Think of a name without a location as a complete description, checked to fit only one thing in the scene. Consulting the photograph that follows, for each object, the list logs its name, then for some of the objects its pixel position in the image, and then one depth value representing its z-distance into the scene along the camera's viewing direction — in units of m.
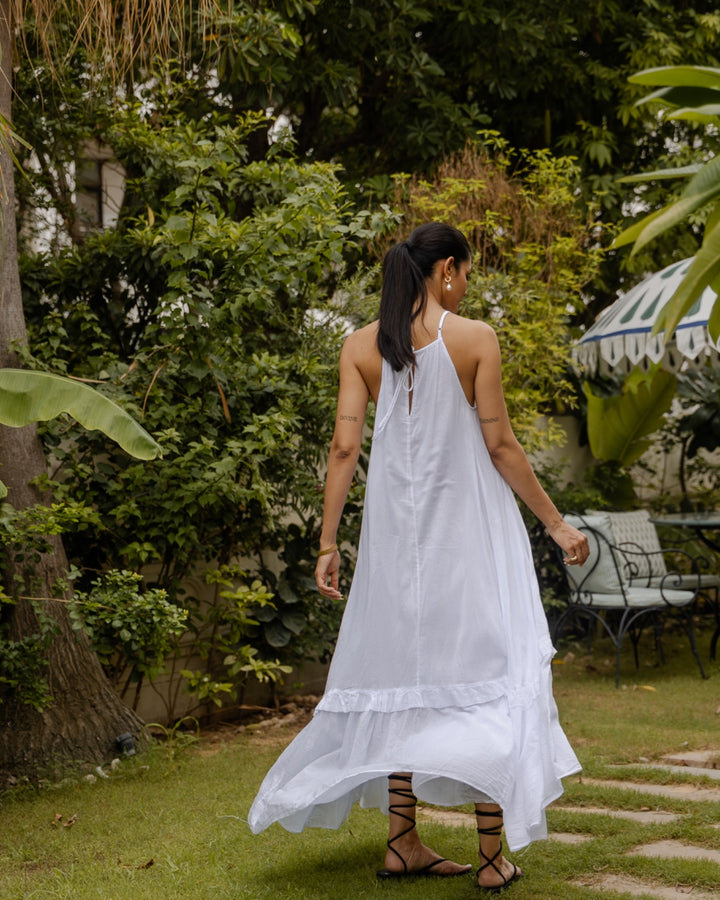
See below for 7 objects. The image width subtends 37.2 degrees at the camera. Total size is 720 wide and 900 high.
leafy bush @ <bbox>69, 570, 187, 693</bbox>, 4.86
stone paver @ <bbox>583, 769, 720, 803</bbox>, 4.43
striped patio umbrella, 7.50
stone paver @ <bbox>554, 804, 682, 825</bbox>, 4.08
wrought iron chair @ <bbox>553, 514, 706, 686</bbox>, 7.28
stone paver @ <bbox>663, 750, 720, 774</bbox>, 4.97
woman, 3.25
